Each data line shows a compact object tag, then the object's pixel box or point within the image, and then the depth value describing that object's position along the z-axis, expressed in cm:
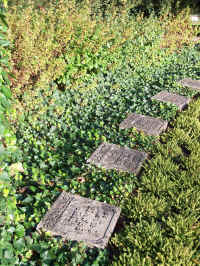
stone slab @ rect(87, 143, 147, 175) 319
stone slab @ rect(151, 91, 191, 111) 502
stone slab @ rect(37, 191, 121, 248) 232
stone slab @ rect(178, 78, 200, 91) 607
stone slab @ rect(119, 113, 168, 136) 401
